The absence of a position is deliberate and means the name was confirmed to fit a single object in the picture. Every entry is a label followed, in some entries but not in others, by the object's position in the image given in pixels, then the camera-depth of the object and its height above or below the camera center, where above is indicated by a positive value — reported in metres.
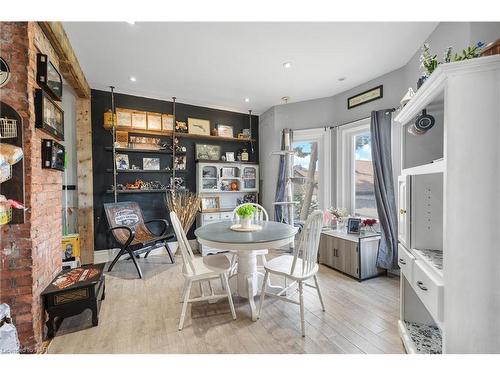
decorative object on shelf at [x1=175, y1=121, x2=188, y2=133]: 4.04 +1.06
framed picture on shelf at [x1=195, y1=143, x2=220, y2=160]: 4.27 +0.65
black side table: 1.79 -0.91
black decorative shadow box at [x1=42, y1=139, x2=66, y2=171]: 1.81 +0.27
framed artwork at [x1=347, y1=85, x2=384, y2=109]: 3.15 +1.30
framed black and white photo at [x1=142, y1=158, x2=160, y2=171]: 3.86 +0.37
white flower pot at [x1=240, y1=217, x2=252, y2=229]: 2.37 -0.39
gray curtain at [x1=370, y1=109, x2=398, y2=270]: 2.85 -0.05
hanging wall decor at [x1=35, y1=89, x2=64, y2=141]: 1.70 +0.59
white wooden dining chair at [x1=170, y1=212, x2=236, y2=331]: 1.96 -0.77
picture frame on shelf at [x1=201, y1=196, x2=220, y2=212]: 4.15 -0.35
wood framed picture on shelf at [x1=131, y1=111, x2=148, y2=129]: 3.69 +1.09
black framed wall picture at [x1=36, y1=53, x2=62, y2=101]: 1.73 +0.89
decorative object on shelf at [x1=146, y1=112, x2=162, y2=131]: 3.80 +1.10
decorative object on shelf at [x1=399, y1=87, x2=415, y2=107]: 1.73 +0.68
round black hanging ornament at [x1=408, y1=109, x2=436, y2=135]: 1.60 +0.44
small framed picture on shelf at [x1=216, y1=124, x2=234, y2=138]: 4.42 +1.09
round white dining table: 1.90 -0.48
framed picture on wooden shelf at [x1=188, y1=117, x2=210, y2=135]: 4.20 +1.12
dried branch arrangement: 3.82 -0.34
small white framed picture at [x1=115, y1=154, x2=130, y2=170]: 3.65 +0.39
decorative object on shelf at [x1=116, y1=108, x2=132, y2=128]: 3.60 +1.10
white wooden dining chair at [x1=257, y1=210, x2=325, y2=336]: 1.87 -0.69
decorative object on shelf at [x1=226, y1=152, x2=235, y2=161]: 4.50 +0.59
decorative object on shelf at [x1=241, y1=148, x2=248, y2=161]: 4.63 +0.60
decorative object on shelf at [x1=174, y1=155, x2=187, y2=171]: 4.06 +0.41
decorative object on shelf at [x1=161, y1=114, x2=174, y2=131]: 3.91 +1.11
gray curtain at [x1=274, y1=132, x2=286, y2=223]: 4.14 -0.09
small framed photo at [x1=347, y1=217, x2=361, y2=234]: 3.13 -0.57
